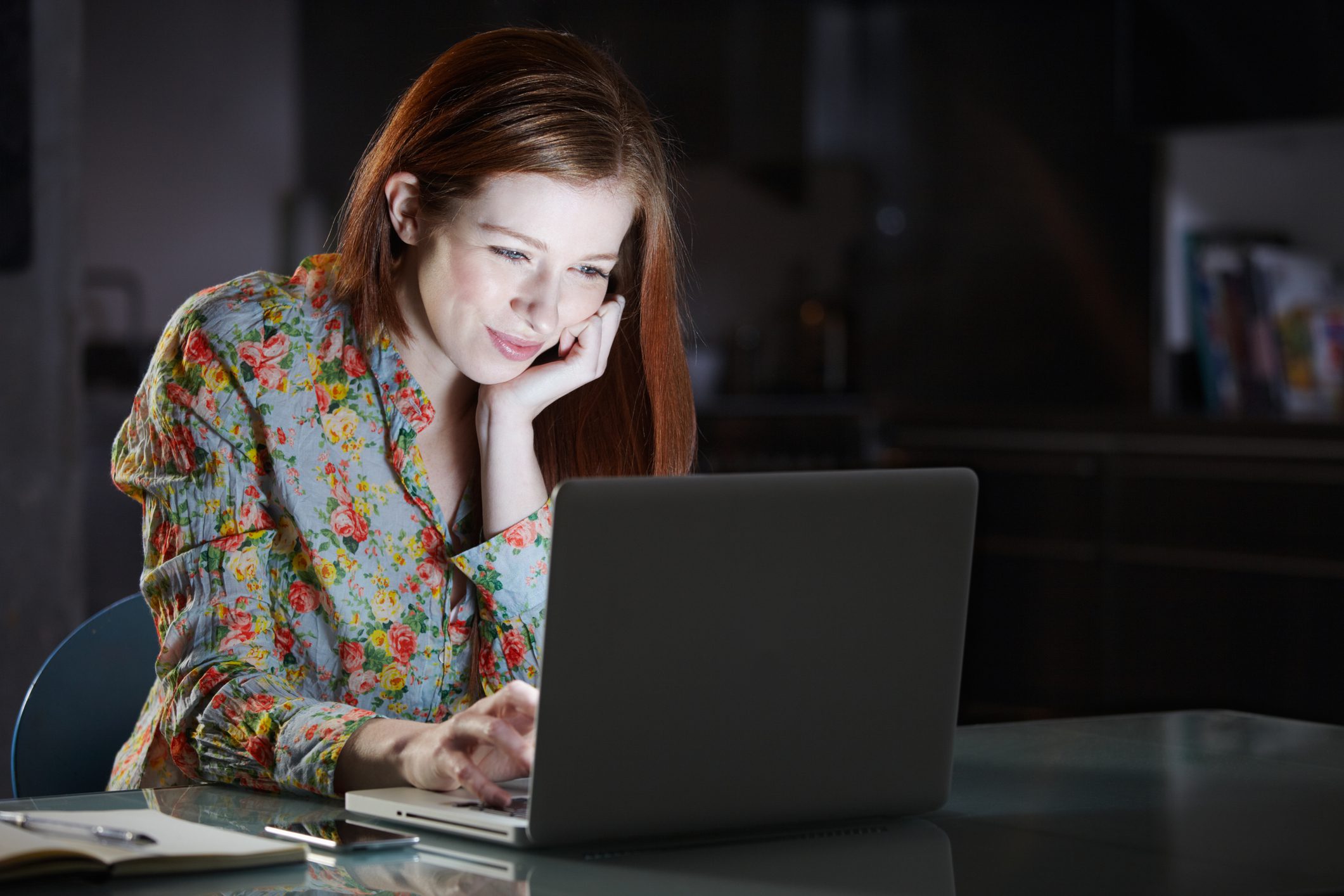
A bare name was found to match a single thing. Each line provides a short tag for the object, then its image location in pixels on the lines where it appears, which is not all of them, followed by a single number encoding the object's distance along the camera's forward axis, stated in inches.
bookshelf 266.2
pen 96.9
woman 116.7
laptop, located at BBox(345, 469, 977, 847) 96.8
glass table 95.8
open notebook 94.6
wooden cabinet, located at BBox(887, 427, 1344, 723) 237.8
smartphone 98.7
